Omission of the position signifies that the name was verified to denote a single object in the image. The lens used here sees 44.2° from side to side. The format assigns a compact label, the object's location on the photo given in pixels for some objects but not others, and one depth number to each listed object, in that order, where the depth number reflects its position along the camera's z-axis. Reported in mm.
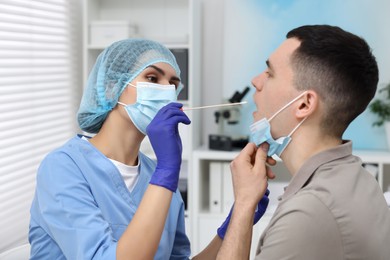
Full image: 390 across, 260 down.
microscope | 2832
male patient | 1085
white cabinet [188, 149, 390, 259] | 2805
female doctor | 1268
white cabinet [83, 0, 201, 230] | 2854
